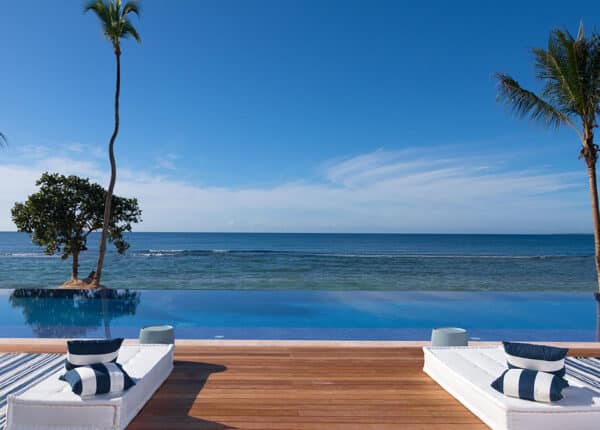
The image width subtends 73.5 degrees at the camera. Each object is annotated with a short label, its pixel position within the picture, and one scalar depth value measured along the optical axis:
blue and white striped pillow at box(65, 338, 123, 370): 2.57
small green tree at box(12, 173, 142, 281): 10.38
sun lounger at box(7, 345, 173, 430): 2.26
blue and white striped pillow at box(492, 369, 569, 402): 2.30
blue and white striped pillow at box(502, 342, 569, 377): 2.47
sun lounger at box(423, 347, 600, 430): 2.23
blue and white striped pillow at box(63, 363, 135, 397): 2.34
